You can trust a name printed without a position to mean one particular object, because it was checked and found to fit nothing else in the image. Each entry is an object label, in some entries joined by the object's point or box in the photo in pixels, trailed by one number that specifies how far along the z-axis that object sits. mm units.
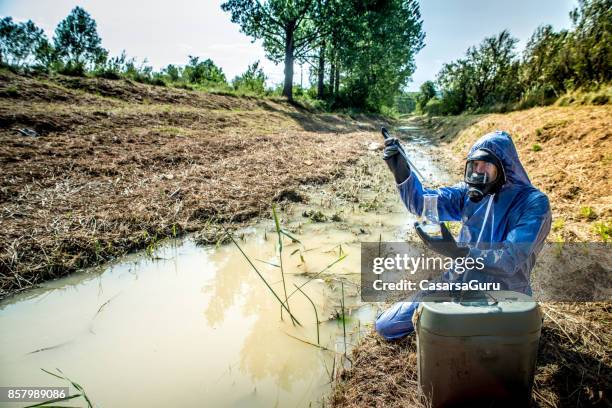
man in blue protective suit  1900
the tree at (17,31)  39562
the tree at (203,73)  17172
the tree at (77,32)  42000
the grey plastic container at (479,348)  1487
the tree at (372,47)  19531
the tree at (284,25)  18422
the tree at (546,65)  10703
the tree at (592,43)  8836
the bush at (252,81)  19020
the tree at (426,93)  46469
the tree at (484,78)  17094
